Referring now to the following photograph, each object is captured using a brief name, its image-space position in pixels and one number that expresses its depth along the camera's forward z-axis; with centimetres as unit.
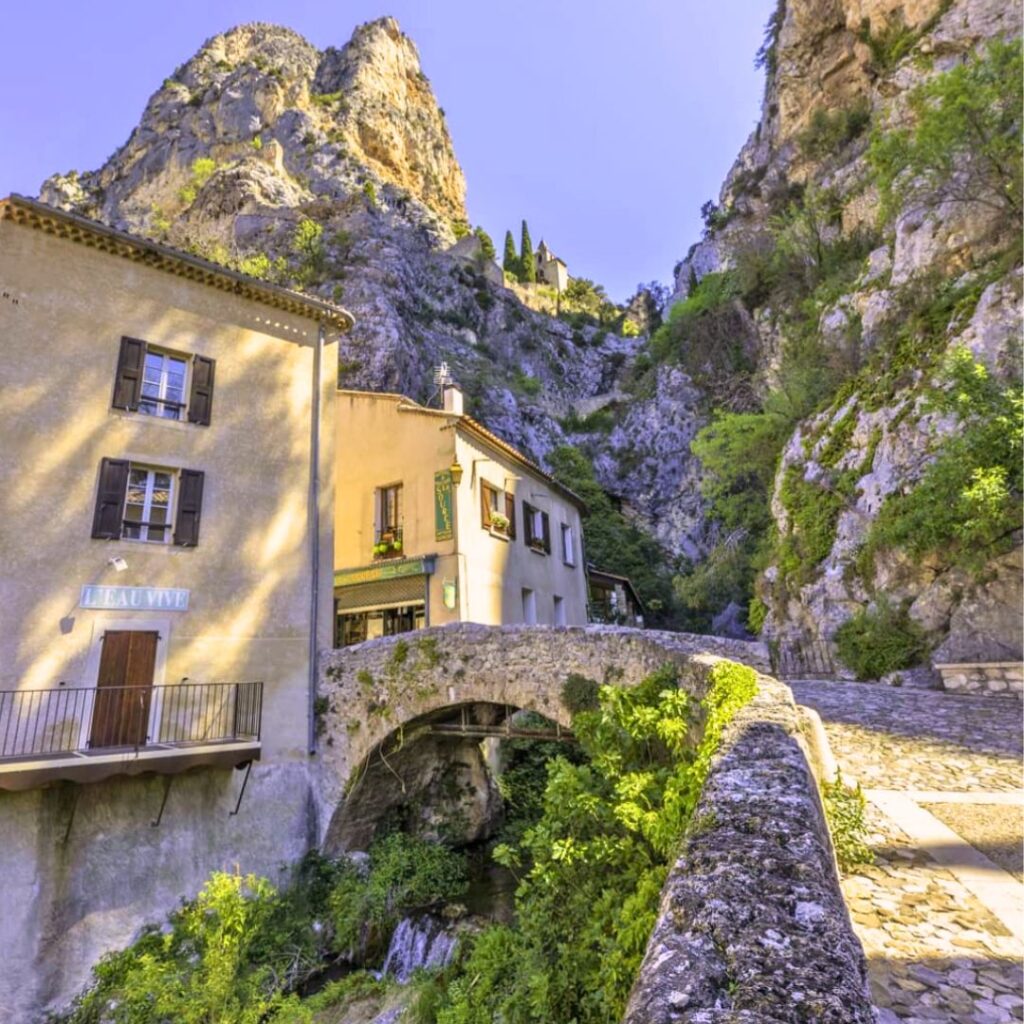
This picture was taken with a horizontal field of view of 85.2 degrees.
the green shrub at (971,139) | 1309
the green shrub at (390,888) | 875
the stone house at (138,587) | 784
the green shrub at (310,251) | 3008
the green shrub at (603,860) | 404
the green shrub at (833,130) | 2498
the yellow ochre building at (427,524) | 1332
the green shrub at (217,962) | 690
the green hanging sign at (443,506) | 1323
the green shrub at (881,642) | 1145
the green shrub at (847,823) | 412
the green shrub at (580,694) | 808
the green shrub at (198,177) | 3766
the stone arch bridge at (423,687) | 845
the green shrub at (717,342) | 2922
